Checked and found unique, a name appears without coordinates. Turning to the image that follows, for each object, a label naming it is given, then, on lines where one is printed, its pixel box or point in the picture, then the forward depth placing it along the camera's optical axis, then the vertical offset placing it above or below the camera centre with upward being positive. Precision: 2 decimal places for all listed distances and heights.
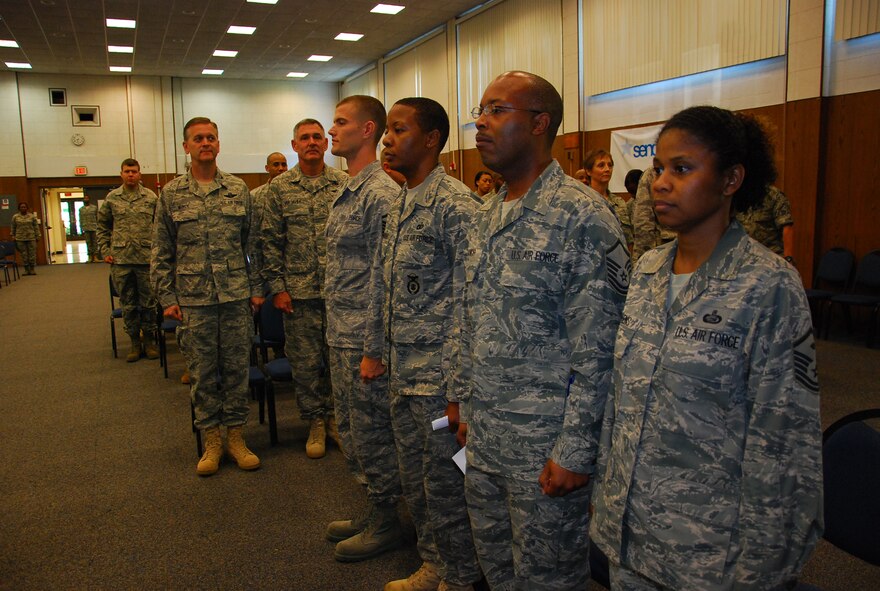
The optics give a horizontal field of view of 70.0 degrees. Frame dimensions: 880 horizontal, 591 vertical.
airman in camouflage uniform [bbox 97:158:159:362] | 6.36 -0.28
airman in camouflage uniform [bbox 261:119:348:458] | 3.77 -0.18
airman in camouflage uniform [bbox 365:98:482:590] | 2.19 -0.34
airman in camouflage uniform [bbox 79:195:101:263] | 17.36 +0.09
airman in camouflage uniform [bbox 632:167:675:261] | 4.25 -0.05
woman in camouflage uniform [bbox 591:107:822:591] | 1.12 -0.35
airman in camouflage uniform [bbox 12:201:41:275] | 15.26 -0.18
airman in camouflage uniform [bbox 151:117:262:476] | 3.53 -0.32
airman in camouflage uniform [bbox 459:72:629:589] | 1.53 -0.33
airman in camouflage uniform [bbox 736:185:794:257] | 5.76 -0.08
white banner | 9.06 +0.98
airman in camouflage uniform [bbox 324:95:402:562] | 2.62 -0.45
